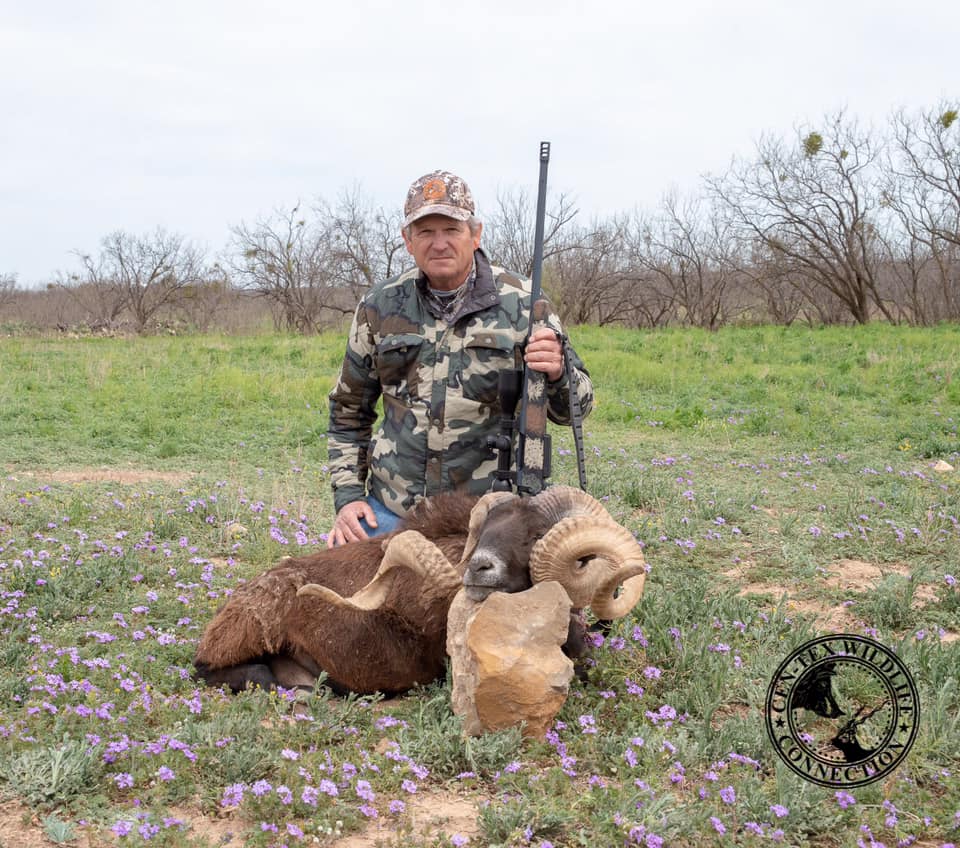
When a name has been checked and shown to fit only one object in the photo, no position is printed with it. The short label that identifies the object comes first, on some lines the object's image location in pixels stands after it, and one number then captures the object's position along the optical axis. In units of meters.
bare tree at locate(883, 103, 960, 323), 28.06
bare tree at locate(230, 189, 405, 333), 34.12
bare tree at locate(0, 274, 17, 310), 49.22
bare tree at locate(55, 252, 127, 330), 37.78
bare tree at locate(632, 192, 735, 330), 33.75
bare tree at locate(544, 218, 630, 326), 34.44
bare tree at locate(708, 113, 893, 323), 28.45
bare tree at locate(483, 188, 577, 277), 31.98
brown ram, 3.71
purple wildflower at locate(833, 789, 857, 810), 3.08
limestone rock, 3.49
